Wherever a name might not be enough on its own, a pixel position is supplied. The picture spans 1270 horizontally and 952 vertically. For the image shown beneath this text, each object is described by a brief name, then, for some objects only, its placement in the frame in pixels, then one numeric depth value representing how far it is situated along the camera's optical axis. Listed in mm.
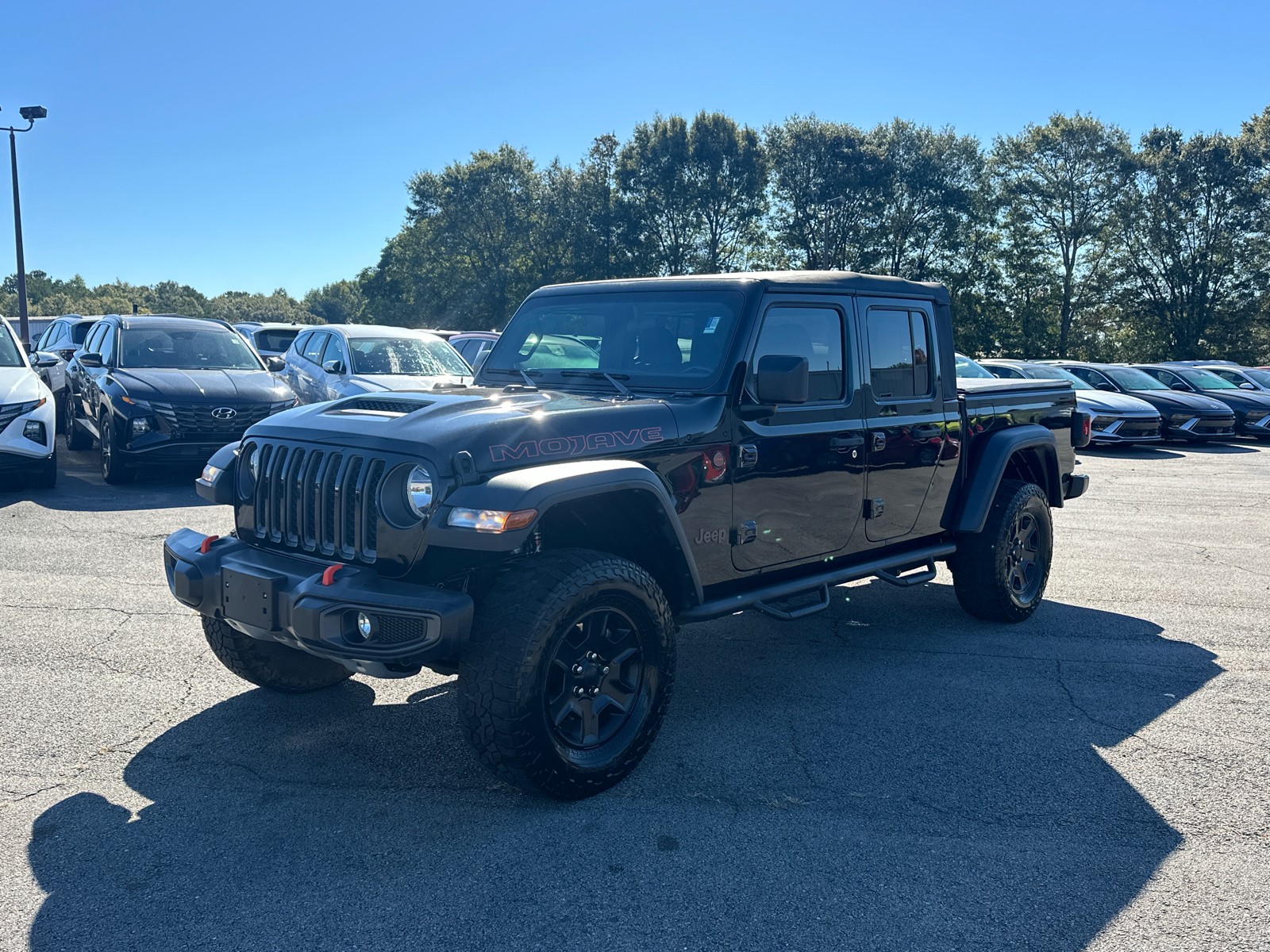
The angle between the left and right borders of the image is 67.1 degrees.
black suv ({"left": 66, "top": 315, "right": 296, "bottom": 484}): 9688
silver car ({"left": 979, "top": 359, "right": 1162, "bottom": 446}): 16984
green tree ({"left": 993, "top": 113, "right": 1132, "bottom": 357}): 39375
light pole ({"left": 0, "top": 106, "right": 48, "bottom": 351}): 22734
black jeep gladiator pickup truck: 3242
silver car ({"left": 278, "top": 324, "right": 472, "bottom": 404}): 11258
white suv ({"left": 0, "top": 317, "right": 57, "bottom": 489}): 8977
